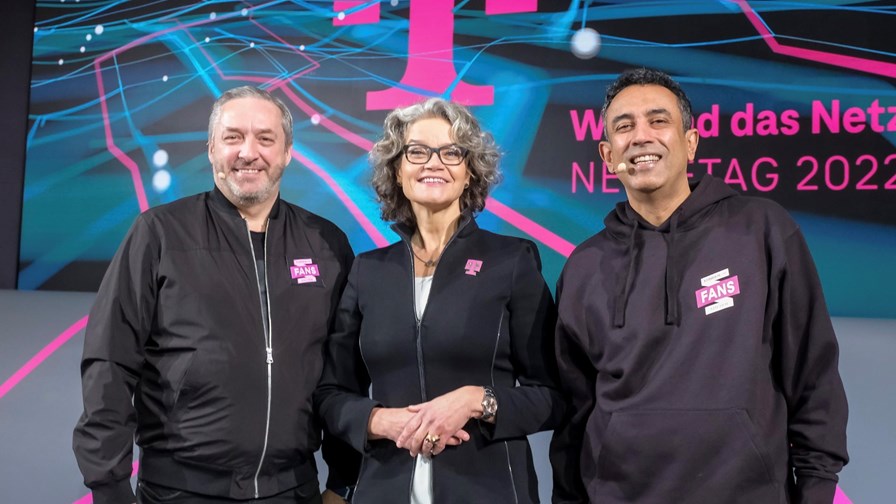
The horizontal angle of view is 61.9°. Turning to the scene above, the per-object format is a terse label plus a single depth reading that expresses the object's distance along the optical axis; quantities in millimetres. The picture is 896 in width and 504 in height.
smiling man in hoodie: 1540
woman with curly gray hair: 1709
